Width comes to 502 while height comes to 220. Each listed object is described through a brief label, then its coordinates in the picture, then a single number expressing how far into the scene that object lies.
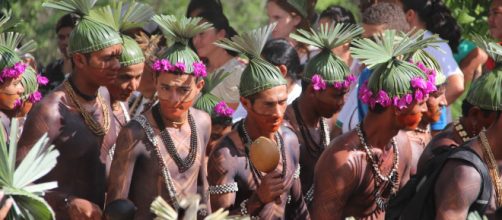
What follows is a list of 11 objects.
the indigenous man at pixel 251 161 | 15.90
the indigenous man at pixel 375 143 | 15.71
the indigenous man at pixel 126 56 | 16.59
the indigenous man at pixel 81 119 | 15.80
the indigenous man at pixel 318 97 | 17.77
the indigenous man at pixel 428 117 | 17.30
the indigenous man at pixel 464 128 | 14.96
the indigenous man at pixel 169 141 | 15.25
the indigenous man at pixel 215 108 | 18.58
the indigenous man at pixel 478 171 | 13.49
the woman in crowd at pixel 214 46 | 21.55
